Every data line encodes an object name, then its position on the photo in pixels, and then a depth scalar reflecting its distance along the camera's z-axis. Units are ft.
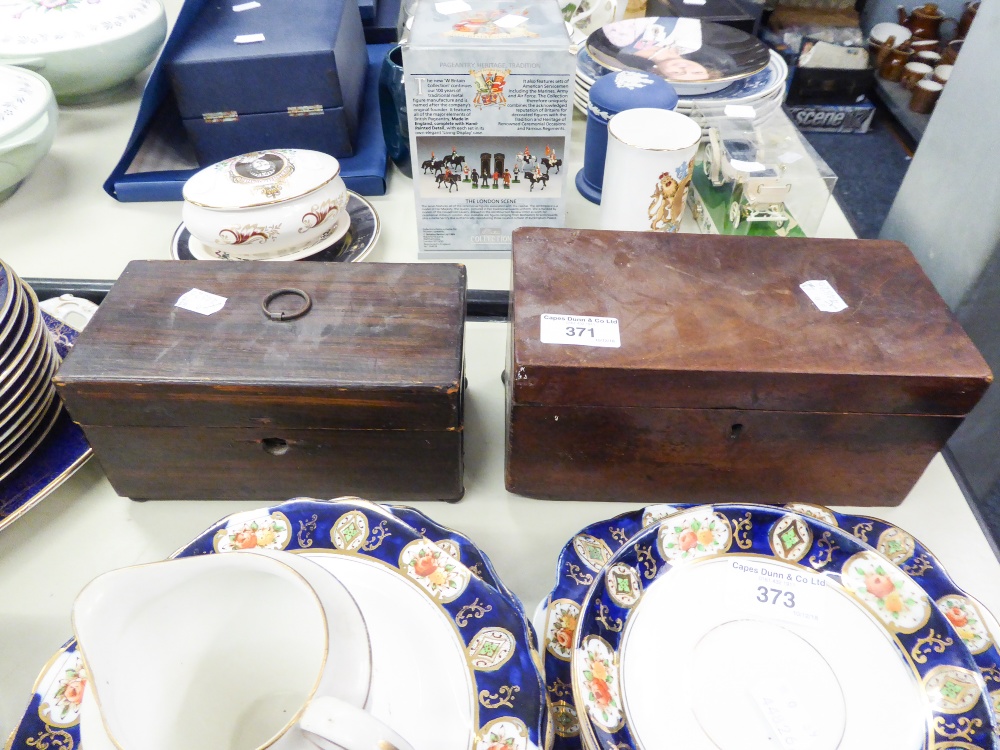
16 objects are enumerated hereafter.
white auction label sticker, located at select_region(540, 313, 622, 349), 1.73
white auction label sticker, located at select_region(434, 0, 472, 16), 2.45
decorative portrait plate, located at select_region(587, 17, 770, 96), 2.97
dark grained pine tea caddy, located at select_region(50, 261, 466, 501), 1.69
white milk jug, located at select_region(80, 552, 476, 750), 1.24
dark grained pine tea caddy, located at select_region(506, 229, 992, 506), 1.69
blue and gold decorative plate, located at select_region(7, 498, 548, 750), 1.26
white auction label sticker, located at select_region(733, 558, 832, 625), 1.57
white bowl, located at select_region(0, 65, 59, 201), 2.68
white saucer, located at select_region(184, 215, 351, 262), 2.47
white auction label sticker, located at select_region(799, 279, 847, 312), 1.85
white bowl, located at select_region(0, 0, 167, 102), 3.05
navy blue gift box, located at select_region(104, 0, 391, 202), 2.93
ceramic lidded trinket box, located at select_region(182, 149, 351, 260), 2.34
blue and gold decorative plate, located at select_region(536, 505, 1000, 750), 1.37
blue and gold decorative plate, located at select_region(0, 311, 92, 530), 1.85
